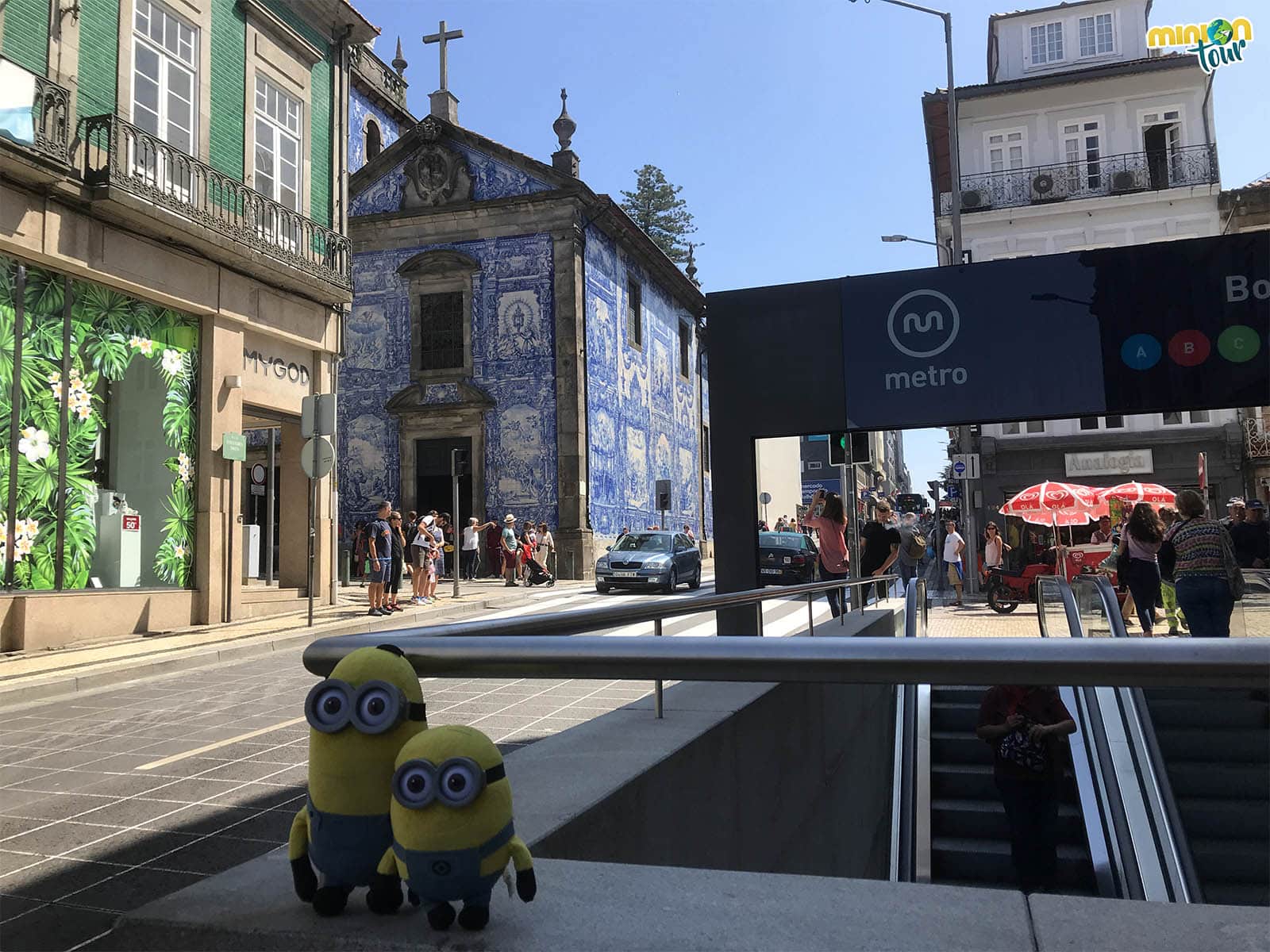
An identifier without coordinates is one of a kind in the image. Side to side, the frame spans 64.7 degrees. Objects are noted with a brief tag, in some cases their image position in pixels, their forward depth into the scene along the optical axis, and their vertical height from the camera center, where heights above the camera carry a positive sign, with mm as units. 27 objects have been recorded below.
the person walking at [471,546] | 26141 +198
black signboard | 7293 +1510
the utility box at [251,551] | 22156 +211
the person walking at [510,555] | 25156 -79
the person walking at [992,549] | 21812 -252
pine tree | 58500 +19931
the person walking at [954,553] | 21766 -312
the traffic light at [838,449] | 12500 +1169
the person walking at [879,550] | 12695 -111
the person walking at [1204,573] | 8586 -364
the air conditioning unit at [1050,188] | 34219 +11864
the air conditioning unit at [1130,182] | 33312 +11666
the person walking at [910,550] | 17703 -175
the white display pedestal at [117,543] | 13195 +282
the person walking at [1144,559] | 11359 -306
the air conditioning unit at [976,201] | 34906 +11776
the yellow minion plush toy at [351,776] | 1951 -426
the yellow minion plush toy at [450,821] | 1822 -490
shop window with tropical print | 11906 +1706
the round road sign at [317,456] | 14719 +1498
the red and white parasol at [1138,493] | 19234 +783
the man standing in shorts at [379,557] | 15945 -8
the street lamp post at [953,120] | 22641 +9876
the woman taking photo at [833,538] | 11703 +51
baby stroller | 25797 -606
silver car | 22875 -341
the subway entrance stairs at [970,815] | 7137 -2270
